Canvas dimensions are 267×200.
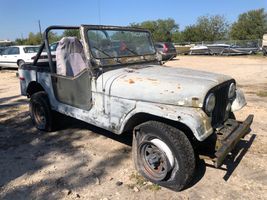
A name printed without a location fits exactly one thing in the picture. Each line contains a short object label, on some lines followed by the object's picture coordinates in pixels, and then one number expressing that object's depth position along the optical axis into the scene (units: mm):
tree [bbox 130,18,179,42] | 53204
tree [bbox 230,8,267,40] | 42507
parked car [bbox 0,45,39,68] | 11215
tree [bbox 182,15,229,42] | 42180
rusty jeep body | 2264
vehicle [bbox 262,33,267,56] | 17978
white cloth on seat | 3330
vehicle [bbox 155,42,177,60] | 14789
